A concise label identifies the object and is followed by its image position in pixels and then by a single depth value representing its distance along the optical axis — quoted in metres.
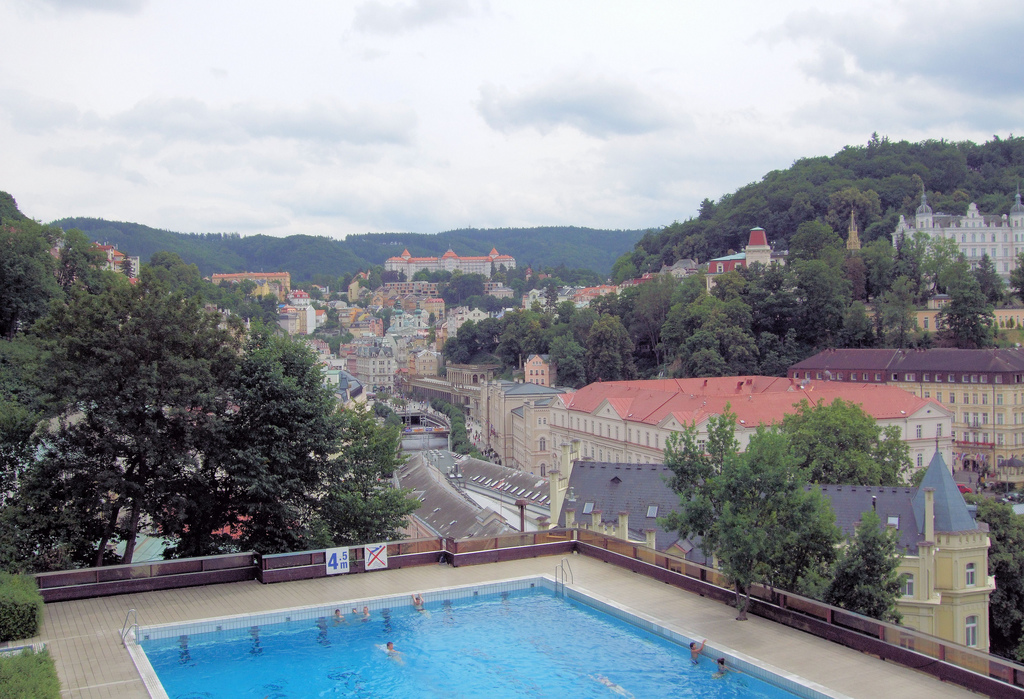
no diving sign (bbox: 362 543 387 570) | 19.80
